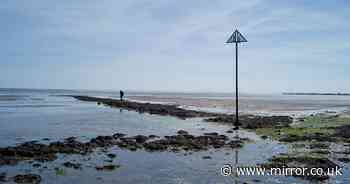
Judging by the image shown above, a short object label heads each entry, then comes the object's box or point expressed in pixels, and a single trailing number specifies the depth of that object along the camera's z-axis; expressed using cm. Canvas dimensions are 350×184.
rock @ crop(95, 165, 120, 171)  1275
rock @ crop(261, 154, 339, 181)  1306
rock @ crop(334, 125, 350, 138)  2149
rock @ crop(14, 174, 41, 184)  1101
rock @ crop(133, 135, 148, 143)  1952
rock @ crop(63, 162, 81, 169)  1303
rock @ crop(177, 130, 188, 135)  2303
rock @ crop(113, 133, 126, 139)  2107
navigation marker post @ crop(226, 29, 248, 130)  2653
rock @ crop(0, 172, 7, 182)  1113
